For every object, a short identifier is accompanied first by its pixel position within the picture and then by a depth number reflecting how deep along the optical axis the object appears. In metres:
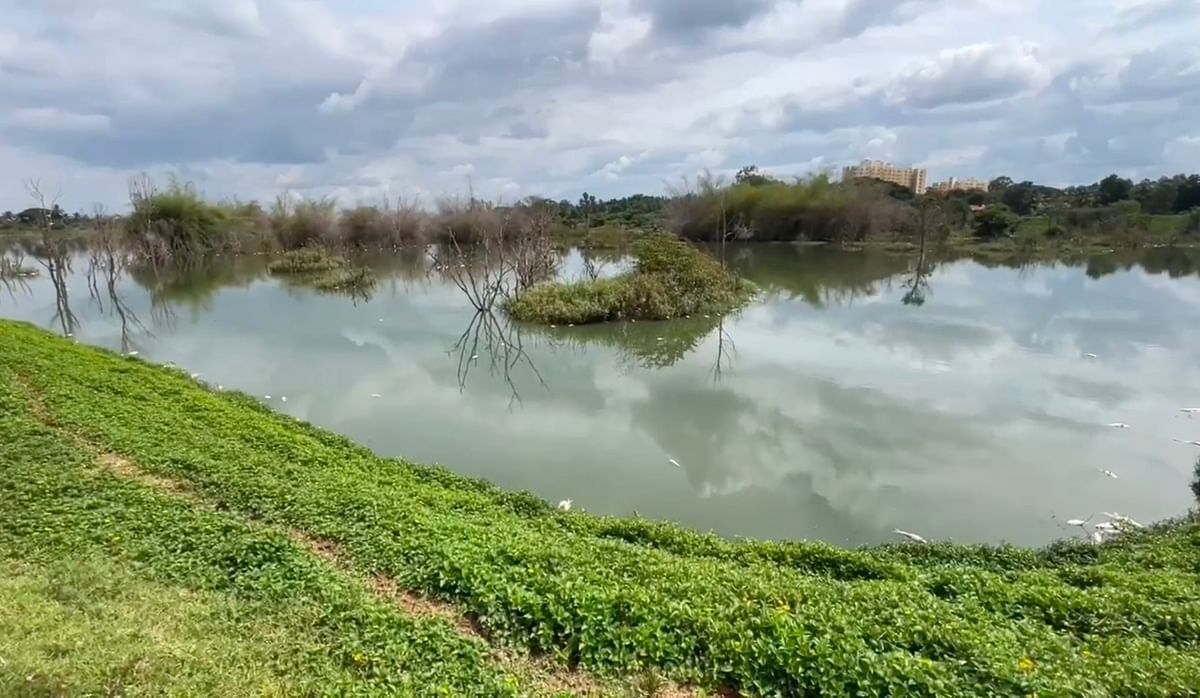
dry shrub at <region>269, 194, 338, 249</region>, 35.19
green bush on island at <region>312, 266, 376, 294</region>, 21.16
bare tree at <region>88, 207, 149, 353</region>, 15.94
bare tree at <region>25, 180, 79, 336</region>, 15.53
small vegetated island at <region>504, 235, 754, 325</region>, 15.21
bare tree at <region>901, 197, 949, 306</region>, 21.33
